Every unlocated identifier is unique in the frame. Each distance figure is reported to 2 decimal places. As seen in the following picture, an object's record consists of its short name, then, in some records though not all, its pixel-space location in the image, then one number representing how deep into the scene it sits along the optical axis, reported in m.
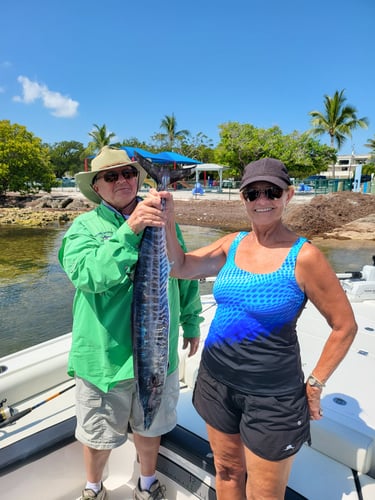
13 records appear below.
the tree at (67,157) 61.05
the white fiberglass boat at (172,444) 1.97
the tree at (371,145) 45.46
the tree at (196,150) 51.25
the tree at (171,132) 50.12
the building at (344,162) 83.89
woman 1.52
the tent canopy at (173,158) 25.17
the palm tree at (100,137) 48.78
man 1.75
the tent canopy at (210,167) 34.41
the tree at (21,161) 29.11
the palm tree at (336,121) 37.00
